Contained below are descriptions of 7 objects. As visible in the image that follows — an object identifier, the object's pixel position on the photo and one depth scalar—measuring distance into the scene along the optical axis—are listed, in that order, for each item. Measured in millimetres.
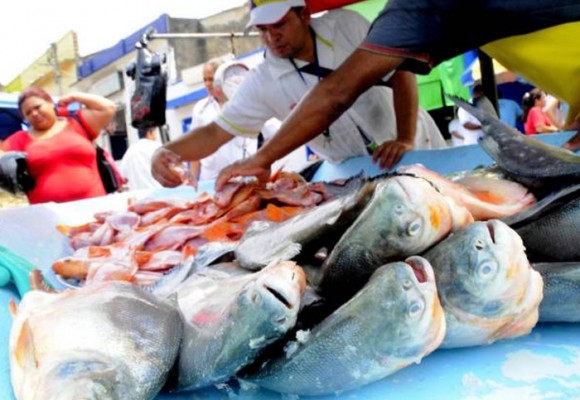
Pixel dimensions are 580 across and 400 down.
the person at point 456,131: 6208
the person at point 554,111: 6641
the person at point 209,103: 5750
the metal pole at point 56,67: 28141
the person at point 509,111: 6804
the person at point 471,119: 1963
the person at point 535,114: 7066
